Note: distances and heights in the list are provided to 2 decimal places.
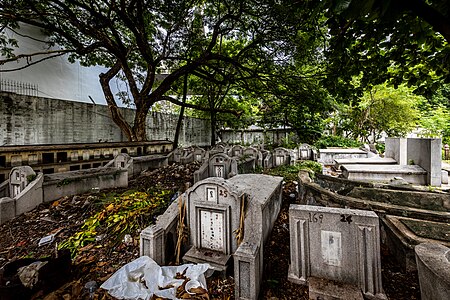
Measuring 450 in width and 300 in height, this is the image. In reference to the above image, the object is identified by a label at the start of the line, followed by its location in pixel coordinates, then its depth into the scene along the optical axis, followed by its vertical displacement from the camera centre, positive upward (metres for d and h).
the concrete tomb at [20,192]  4.89 -1.10
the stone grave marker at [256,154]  10.74 -0.41
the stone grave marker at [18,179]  5.36 -0.75
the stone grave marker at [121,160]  8.27 -0.47
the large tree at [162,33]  7.28 +4.95
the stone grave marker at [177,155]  12.32 -0.44
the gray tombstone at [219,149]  12.87 -0.14
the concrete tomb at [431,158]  7.69 -0.55
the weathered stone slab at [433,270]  1.70 -1.10
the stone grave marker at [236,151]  12.18 -0.26
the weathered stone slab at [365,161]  10.40 -0.84
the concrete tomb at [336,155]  12.97 -0.63
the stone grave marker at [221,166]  7.68 -0.71
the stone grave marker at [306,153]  14.52 -0.52
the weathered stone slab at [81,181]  5.78 -0.99
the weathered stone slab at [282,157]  11.73 -0.63
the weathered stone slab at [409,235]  2.99 -1.37
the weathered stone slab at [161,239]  3.31 -1.50
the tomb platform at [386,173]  8.27 -1.18
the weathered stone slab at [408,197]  4.42 -1.19
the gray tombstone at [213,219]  3.38 -1.23
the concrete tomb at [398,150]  10.03 -0.30
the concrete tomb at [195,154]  11.99 -0.41
